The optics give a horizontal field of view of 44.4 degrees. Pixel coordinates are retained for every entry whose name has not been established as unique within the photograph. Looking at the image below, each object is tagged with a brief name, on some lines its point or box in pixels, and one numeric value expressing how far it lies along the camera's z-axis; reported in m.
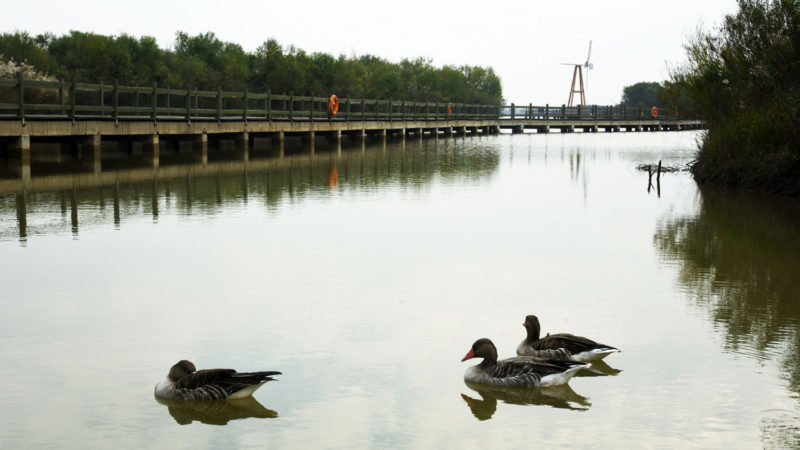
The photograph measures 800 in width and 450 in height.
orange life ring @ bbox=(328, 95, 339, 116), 45.66
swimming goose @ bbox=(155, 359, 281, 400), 6.19
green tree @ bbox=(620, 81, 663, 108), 190.81
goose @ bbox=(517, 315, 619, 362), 6.99
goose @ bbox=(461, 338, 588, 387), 6.59
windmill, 152.75
